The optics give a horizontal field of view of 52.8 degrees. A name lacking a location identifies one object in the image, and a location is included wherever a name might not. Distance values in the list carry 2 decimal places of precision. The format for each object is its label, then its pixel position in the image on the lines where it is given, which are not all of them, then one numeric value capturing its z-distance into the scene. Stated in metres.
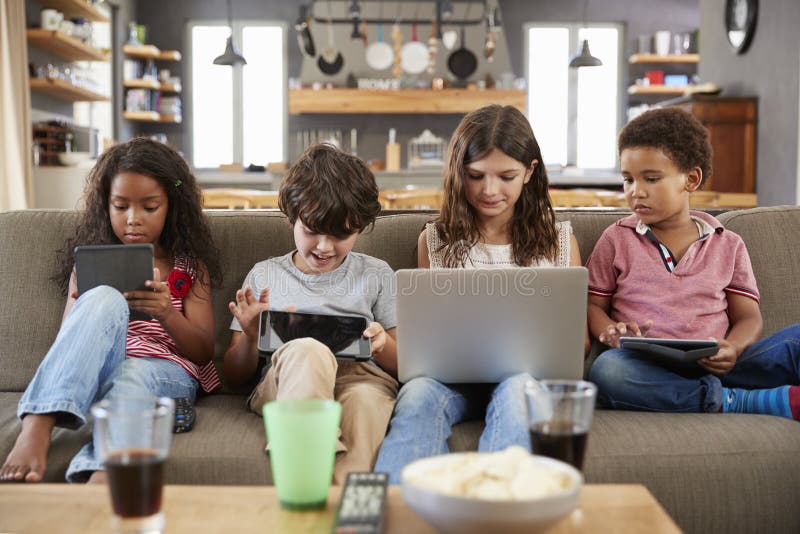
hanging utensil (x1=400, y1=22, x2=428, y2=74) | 7.53
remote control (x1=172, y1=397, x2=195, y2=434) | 1.49
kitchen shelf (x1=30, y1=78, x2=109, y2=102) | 5.20
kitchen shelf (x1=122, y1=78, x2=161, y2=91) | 7.79
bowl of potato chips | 0.74
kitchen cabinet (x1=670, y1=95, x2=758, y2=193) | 5.64
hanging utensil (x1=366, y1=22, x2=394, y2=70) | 7.45
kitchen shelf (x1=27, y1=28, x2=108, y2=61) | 4.97
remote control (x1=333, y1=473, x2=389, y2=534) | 0.83
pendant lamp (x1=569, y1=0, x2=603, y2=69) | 5.77
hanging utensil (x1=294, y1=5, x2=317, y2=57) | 6.39
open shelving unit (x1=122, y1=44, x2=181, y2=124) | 7.73
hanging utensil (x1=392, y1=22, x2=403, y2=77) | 7.18
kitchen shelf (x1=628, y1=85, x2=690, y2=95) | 8.02
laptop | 1.40
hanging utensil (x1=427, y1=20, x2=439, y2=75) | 6.85
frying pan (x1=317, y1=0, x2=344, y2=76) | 7.64
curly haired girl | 1.36
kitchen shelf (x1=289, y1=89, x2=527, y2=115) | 7.67
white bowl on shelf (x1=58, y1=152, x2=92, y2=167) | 5.25
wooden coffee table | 0.87
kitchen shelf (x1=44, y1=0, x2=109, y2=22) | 5.39
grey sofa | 1.41
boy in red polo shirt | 1.63
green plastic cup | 0.85
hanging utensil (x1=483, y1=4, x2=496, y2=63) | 6.48
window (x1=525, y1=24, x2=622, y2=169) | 8.36
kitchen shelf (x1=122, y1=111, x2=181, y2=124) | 7.78
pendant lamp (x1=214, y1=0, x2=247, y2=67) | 5.72
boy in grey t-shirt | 1.53
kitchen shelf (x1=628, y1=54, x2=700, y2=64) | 7.95
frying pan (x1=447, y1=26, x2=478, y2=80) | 7.67
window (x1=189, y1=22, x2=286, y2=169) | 8.35
